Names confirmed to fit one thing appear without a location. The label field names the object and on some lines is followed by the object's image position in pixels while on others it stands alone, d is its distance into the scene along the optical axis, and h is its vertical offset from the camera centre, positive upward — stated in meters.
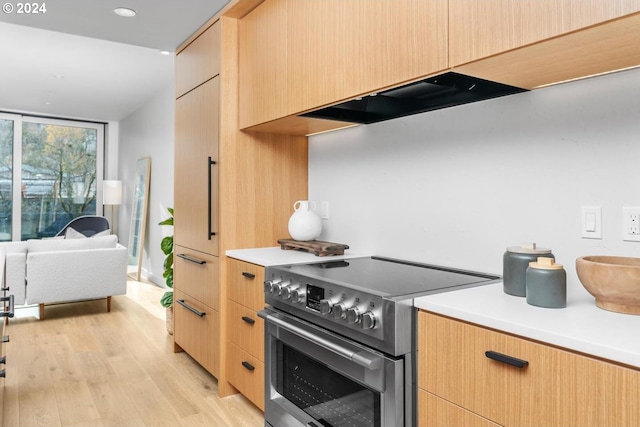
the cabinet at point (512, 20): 1.05 +0.50
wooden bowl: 1.11 -0.19
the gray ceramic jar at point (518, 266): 1.36 -0.18
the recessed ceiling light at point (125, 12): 2.55 +1.15
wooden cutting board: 2.32 -0.21
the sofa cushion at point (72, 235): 5.22 -0.34
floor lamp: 7.72 +0.25
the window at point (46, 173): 7.59 +0.60
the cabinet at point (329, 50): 1.49 +0.65
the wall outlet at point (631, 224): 1.34 -0.04
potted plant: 3.78 -0.60
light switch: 1.43 -0.04
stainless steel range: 1.37 -0.47
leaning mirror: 6.43 -0.13
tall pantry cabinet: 2.62 +0.15
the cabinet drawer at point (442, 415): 1.19 -0.58
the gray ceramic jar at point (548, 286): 1.22 -0.21
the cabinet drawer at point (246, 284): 2.22 -0.41
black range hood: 1.64 +0.48
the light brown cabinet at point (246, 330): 2.25 -0.66
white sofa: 4.20 -0.63
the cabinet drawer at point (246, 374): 2.28 -0.91
